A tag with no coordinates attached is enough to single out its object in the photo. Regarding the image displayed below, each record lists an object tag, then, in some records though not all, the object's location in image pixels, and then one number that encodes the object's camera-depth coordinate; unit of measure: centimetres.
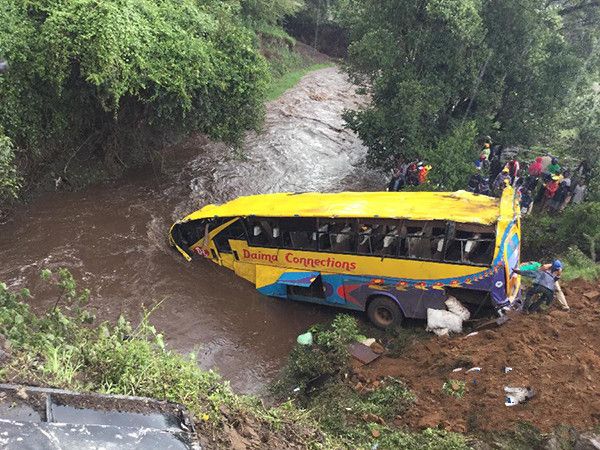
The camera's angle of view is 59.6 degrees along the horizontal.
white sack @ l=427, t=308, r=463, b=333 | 1001
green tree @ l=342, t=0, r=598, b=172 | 1652
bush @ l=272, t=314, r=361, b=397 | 930
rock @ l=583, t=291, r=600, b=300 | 1073
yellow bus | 968
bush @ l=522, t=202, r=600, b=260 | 1281
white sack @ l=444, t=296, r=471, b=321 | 1002
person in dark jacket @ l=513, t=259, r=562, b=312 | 986
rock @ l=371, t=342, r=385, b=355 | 982
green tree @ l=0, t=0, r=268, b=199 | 1233
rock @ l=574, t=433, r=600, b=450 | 661
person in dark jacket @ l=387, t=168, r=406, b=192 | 1628
